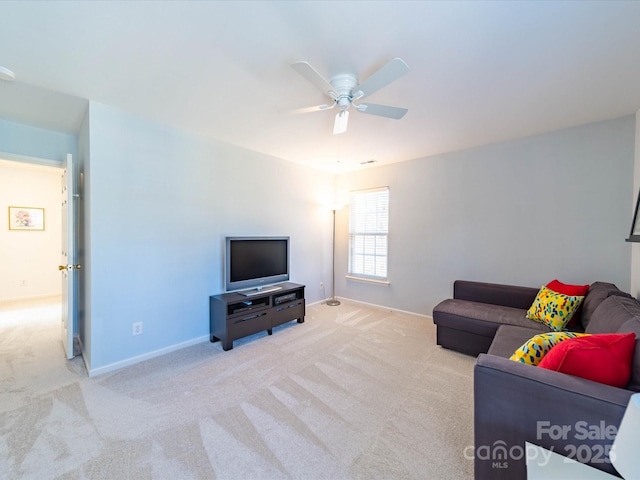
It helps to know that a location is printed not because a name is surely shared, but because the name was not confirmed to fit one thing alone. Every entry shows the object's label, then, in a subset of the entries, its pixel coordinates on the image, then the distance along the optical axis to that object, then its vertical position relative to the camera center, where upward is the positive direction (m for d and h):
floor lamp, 5.20 -0.69
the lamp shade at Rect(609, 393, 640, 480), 0.73 -0.61
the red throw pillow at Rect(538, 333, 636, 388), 1.17 -0.58
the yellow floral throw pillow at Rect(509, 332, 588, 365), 1.47 -0.65
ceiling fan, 1.56 +1.00
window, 4.58 +0.02
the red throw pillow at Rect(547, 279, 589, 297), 2.53 -0.54
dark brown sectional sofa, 1.05 -0.78
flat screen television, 3.27 -0.41
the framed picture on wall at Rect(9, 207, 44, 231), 4.91 +0.22
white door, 2.65 -0.21
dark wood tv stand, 3.00 -1.02
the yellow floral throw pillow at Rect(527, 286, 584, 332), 2.43 -0.71
